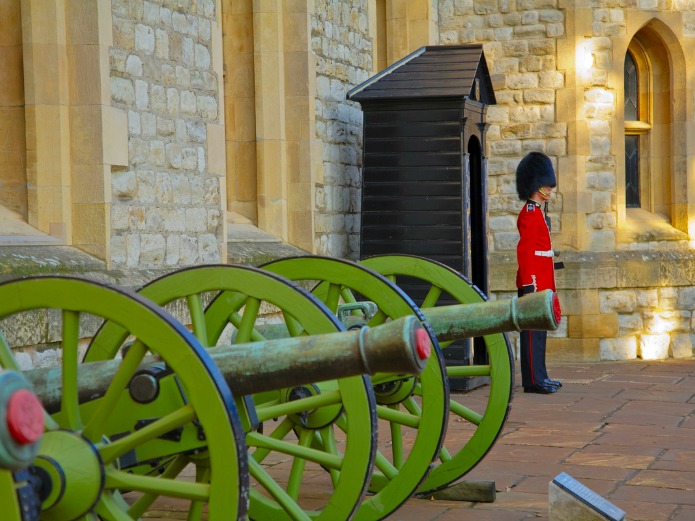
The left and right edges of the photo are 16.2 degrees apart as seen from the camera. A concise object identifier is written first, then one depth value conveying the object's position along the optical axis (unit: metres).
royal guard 15.33
